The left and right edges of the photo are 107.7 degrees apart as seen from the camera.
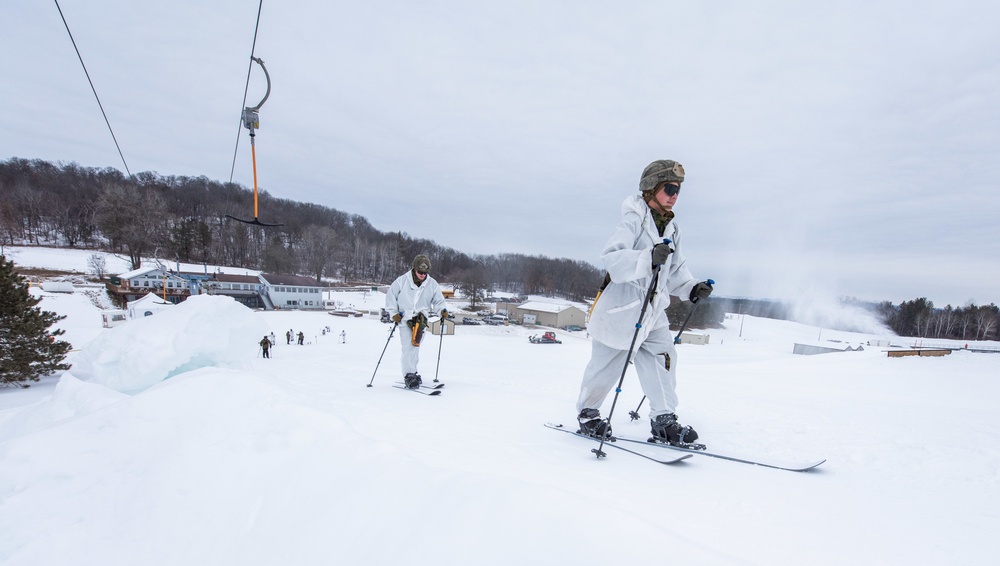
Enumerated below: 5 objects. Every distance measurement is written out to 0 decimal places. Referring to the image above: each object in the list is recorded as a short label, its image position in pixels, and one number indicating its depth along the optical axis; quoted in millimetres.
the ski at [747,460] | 2385
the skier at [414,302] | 5820
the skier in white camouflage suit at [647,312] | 3014
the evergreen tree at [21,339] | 9555
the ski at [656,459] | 2453
